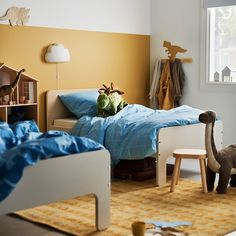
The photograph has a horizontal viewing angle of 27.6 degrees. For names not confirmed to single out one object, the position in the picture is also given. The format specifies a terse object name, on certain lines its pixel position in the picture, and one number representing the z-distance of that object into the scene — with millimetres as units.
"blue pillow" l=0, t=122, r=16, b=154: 2907
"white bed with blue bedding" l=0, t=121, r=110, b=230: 2572
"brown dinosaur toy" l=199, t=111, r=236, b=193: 3950
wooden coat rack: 6008
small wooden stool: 3990
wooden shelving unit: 4723
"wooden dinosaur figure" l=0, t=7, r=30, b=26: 4777
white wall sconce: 5117
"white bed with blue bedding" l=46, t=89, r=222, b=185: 4156
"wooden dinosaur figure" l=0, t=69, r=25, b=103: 4516
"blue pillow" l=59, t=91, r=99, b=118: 5027
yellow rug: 3104
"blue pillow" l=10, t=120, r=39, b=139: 3486
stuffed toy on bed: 4871
